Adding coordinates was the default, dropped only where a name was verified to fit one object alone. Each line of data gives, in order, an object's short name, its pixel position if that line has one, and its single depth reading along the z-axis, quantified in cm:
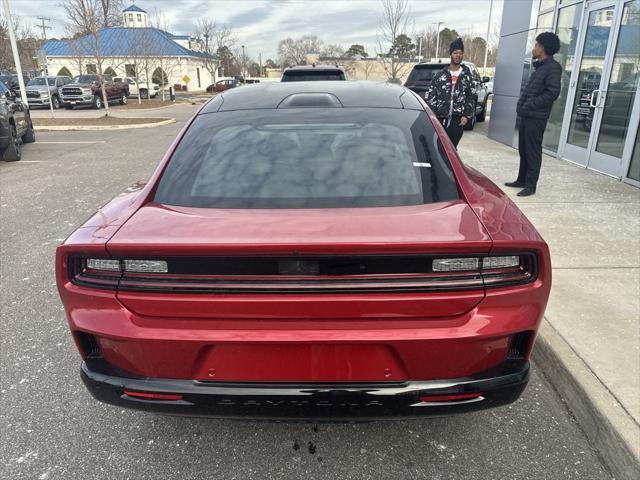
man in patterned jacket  711
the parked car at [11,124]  1012
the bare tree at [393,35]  2645
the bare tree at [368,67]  6000
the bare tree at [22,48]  4409
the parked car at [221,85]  5025
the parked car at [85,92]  2717
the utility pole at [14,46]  1798
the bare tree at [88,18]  2038
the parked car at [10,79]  3299
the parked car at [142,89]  3591
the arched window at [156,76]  4189
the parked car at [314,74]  1019
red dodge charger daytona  176
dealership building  735
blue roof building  3561
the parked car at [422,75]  1353
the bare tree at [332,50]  7929
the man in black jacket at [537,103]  598
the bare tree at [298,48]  8356
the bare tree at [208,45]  5622
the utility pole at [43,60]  2047
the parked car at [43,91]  2716
